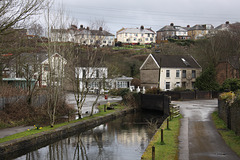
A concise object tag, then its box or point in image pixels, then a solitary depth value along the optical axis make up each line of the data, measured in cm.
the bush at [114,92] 5306
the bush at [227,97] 2160
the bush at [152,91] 4434
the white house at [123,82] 6201
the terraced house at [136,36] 12388
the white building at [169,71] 5584
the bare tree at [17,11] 1399
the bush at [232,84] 4028
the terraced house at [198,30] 13106
